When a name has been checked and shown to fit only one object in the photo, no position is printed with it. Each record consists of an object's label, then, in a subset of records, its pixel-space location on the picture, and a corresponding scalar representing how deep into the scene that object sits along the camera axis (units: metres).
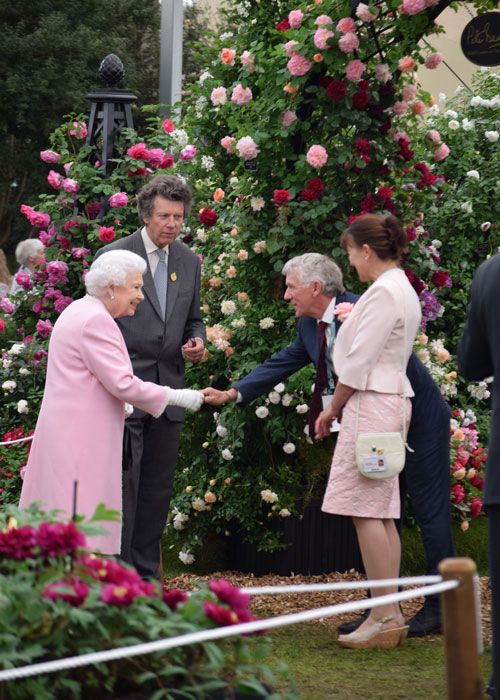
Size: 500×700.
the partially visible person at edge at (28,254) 20.61
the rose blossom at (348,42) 13.66
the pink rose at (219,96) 15.69
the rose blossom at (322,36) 13.70
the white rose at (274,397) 14.89
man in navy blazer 12.33
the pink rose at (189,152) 16.98
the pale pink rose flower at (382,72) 14.25
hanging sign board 17.75
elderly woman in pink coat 10.87
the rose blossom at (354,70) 13.89
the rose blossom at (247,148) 14.34
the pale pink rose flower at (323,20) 13.81
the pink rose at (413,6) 13.67
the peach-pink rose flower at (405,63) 14.33
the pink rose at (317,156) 14.06
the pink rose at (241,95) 15.05
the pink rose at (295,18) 14.16
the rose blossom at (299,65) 13.95
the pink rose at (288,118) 14.34
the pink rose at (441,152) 16.41
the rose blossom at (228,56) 15.93
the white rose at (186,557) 15.66
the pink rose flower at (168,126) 17.91
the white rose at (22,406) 17.08
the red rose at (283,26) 14.61
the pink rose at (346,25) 13.70
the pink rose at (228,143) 15.56
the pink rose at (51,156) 17.62
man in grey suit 12.69
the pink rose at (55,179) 17.44
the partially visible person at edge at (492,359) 8.69
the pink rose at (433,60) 14.57
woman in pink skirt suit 11.45
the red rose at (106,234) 16.28
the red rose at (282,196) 14.33
